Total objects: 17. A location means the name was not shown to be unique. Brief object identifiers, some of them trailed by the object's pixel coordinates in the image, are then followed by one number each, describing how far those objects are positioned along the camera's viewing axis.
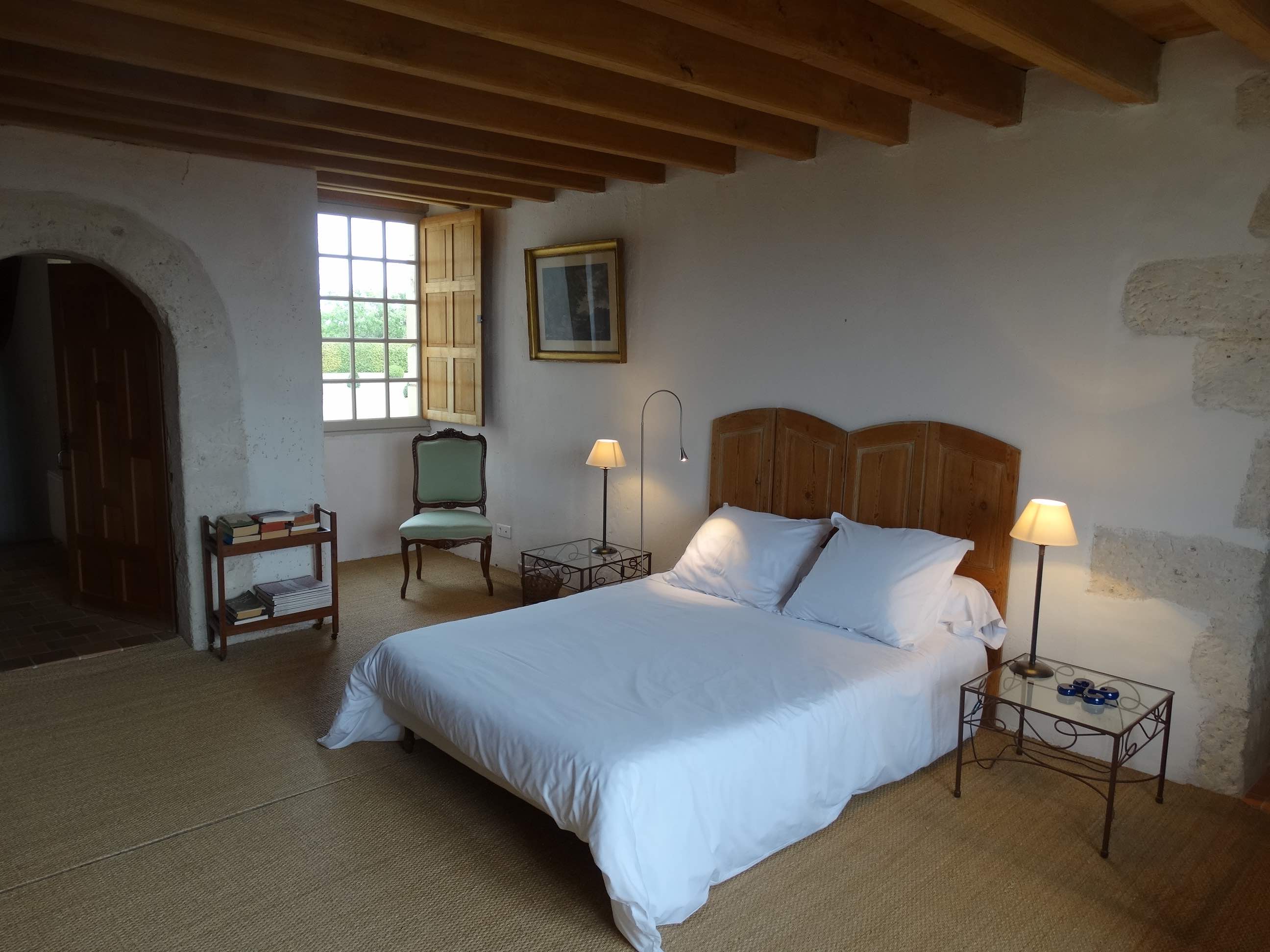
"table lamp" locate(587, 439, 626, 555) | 4.89
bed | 2.45
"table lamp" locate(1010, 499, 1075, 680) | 3.11
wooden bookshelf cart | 4.34
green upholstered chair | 5.82
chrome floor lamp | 4.99
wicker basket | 4.95
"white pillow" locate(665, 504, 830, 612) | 3.90
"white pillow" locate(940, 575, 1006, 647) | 3.52
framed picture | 5.08
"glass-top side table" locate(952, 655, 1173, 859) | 2.89
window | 6.05
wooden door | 4.60
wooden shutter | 5.97
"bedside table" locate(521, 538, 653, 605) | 4.89
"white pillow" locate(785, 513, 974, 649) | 3.41
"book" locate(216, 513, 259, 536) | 4.34
